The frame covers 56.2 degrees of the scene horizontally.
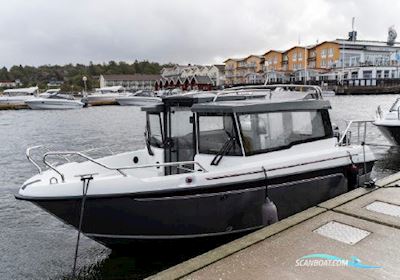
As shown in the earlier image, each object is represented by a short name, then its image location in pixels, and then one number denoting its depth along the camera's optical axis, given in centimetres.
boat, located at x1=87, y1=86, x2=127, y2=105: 6875
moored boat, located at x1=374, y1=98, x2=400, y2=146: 1570
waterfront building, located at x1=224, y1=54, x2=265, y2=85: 10612
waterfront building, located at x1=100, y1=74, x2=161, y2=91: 13338
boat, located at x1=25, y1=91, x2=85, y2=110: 5544
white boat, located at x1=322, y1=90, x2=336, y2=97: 6755
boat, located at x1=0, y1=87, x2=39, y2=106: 6044
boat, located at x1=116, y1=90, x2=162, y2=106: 6072
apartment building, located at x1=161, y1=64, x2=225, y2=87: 11630
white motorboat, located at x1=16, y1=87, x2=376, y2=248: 600
